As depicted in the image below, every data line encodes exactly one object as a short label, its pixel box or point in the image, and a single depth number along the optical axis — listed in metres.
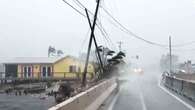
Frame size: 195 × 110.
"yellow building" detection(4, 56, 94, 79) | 57.26
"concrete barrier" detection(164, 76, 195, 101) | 18.06
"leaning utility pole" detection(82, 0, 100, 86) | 22.75
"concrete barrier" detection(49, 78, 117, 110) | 7.75
